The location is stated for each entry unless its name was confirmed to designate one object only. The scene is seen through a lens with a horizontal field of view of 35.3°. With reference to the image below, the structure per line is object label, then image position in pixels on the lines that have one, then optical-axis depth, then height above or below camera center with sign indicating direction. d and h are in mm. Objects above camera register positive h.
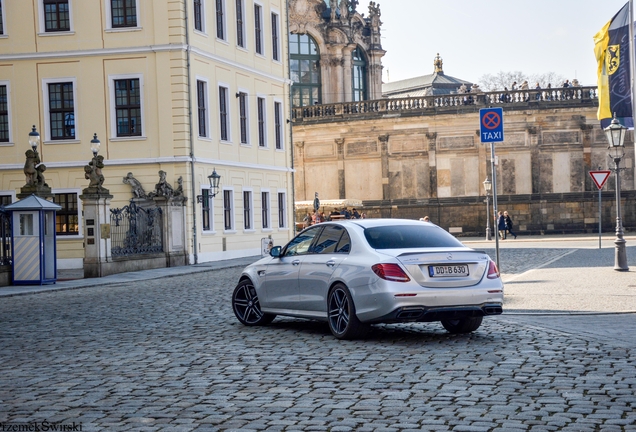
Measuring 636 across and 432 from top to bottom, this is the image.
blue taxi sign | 19531 +1528
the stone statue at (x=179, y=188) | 36062 +848
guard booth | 26734 -682
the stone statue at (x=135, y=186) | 36719 +985
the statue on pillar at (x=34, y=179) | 28414 +1055
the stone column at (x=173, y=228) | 35438 -592
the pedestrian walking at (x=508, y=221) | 55688 -1098
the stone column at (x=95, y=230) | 30406 -503
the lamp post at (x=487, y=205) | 55056 -166
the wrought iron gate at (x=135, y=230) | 32531 -597
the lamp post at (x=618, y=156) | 24891 +1115
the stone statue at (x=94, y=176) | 30328 +1153
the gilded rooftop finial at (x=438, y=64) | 104750 +14648
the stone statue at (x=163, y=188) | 35625 +853
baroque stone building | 60062 +2733
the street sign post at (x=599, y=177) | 35219 +768
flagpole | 27781 +3950
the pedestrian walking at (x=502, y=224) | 54794 -1229
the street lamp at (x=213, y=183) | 37500 +1034
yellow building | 37250 +4336
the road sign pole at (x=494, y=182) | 18844 +379
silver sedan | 11633 -886
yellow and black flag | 28344 +3712
